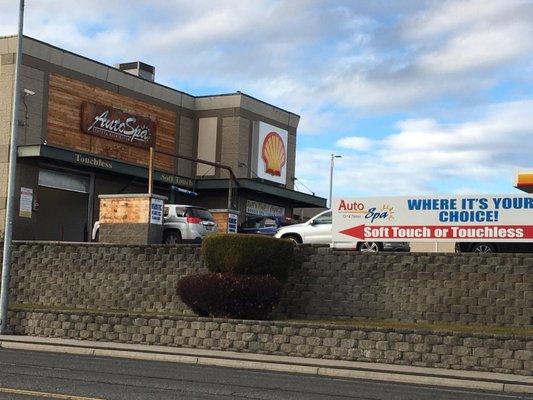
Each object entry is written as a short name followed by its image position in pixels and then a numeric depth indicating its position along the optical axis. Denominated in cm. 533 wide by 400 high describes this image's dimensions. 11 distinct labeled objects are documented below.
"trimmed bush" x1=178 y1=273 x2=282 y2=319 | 2169
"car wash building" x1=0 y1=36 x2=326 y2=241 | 3616
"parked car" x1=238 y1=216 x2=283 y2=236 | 3334
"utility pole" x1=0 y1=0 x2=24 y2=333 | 2250
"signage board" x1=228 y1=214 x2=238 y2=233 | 3409
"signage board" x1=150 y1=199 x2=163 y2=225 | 2822
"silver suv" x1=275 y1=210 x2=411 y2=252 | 2739
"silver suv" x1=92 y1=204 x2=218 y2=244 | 2902
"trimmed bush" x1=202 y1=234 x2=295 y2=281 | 2231
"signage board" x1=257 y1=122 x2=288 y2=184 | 4828
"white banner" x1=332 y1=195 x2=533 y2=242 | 2236
